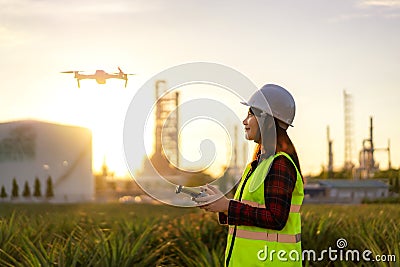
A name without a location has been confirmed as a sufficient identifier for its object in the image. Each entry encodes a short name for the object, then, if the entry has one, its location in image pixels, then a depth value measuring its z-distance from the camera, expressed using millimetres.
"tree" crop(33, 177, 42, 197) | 78438
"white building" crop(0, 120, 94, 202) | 85375
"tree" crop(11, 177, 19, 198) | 76288
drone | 4234
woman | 3881
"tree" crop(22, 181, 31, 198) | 78688
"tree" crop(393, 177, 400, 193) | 52281
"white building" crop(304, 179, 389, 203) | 72625
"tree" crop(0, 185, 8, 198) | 77162
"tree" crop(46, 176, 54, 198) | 80312
